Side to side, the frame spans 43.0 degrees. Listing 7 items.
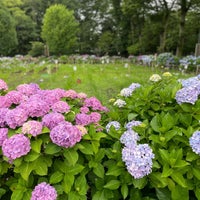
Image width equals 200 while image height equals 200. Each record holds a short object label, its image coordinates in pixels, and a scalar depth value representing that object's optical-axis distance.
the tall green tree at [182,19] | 12.15
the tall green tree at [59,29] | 15.60
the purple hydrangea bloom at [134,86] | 1.89
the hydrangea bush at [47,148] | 1.17
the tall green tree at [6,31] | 15.66
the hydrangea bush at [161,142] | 1.23
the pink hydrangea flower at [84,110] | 1.60
